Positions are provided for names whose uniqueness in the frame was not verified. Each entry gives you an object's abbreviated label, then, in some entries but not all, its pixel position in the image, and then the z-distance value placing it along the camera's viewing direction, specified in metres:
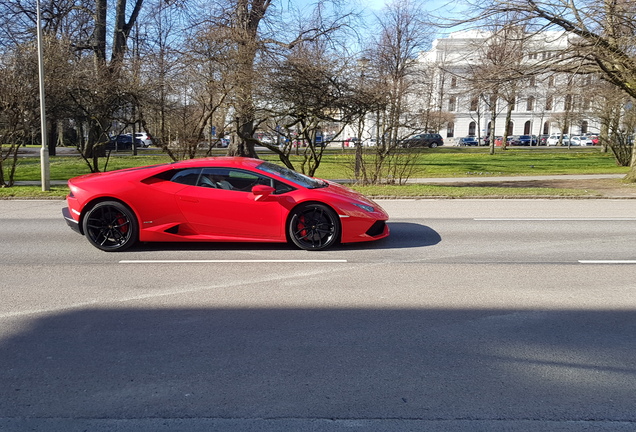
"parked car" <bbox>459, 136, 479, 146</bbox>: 73.69
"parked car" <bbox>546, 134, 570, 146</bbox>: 72.16
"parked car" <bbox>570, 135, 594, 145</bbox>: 74.35
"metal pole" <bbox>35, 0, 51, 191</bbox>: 14.11
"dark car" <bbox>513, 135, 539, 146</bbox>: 73.75
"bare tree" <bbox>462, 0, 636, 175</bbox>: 15.42
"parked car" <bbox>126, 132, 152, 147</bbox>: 52.47
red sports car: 7.61
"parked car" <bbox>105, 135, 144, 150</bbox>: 47.25
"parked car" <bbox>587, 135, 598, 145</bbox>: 69.98
